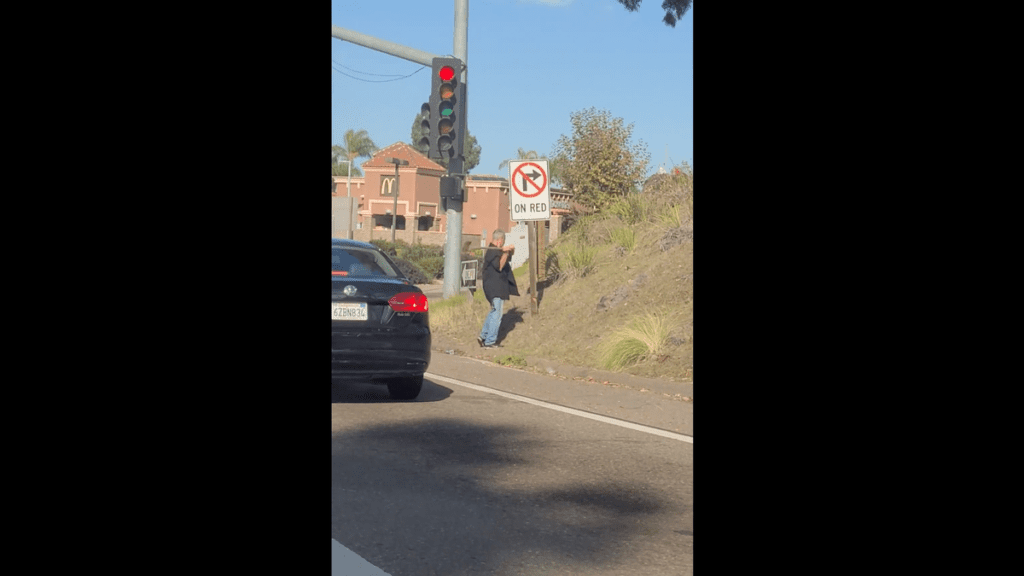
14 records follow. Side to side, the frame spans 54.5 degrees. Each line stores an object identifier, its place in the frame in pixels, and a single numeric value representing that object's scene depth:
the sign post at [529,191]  14.99
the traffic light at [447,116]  14.92
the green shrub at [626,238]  19.00
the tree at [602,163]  34.03
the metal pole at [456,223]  15.92
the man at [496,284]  14.38
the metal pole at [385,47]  14.68
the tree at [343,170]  93.31
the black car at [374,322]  8.68
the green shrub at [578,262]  18.14
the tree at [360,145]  100.88
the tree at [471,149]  116.12
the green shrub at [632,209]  20.92
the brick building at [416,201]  71.94
